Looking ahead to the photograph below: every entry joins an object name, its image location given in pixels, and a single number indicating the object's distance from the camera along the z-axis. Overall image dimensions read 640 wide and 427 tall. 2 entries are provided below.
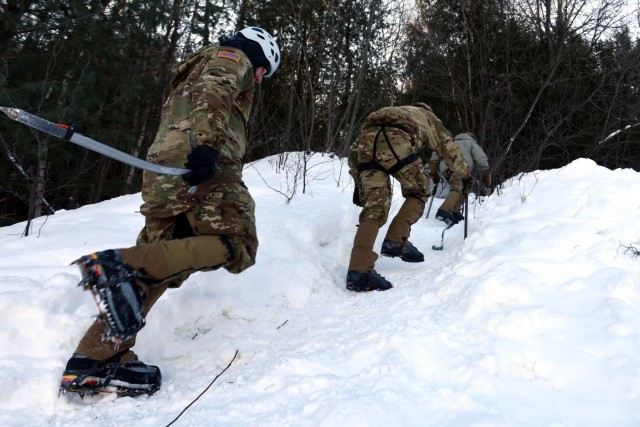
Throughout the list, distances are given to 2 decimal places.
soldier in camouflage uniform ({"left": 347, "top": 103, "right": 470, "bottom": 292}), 3.77
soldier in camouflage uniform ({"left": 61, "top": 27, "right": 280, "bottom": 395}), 1.85
